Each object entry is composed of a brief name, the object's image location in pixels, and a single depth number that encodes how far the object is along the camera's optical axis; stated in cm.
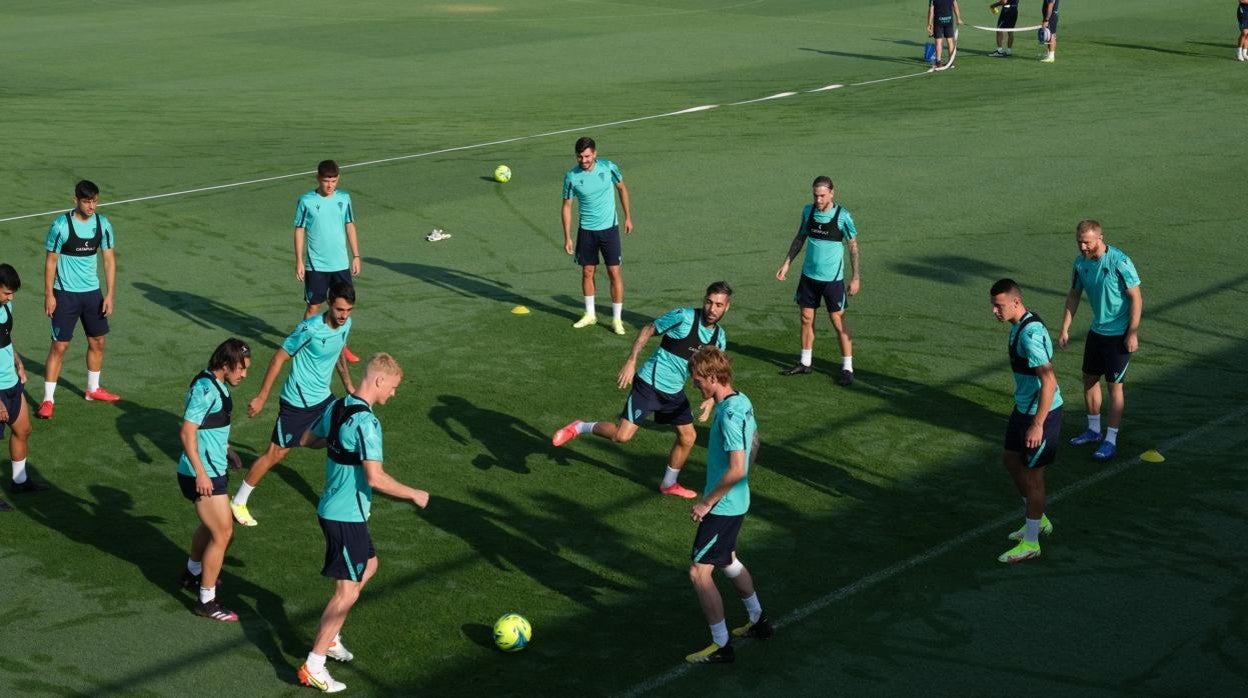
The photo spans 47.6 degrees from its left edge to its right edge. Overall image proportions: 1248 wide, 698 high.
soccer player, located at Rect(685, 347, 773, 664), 905
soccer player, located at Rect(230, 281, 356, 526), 1152
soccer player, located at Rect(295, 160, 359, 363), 1489
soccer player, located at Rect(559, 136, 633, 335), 1603
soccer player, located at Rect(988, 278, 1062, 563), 1055
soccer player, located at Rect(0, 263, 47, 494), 1170
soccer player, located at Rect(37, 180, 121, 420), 1377
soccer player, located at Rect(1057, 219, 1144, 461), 1241
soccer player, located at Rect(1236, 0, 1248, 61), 3381
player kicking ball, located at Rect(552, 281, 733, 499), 1172
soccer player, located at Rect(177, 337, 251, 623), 960
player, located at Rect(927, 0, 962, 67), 3312
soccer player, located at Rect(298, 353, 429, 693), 880
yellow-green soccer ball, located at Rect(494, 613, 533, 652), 939
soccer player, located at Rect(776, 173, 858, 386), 1450
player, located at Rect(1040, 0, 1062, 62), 3376
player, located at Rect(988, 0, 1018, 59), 3497
